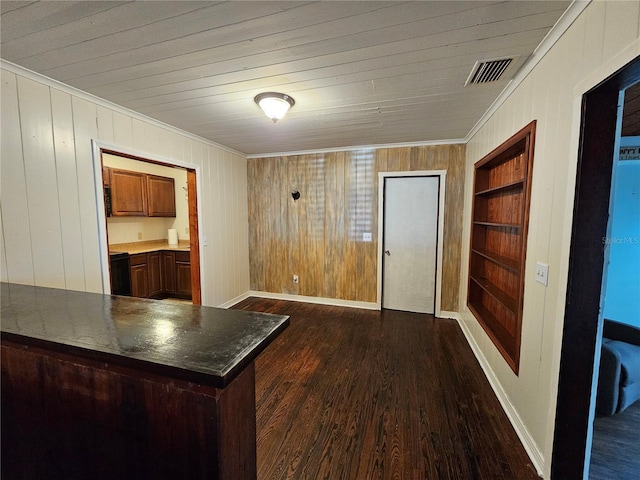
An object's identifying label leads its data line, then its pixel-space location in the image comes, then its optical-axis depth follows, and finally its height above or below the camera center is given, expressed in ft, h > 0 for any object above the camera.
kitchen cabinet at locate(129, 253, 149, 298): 12.50 -2.81
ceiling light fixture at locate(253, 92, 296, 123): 7.11 +3.12
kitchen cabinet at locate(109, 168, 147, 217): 12.48 +1.21
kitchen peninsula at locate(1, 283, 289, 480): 2.42 -1.77
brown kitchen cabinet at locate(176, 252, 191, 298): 14.06 -2.97
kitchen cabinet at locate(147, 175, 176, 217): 14.47 +1.21
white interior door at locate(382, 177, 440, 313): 12.19 -1.08
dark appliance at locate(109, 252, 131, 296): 11.40 -2.49
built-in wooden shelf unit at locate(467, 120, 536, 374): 6.04 -0.65
